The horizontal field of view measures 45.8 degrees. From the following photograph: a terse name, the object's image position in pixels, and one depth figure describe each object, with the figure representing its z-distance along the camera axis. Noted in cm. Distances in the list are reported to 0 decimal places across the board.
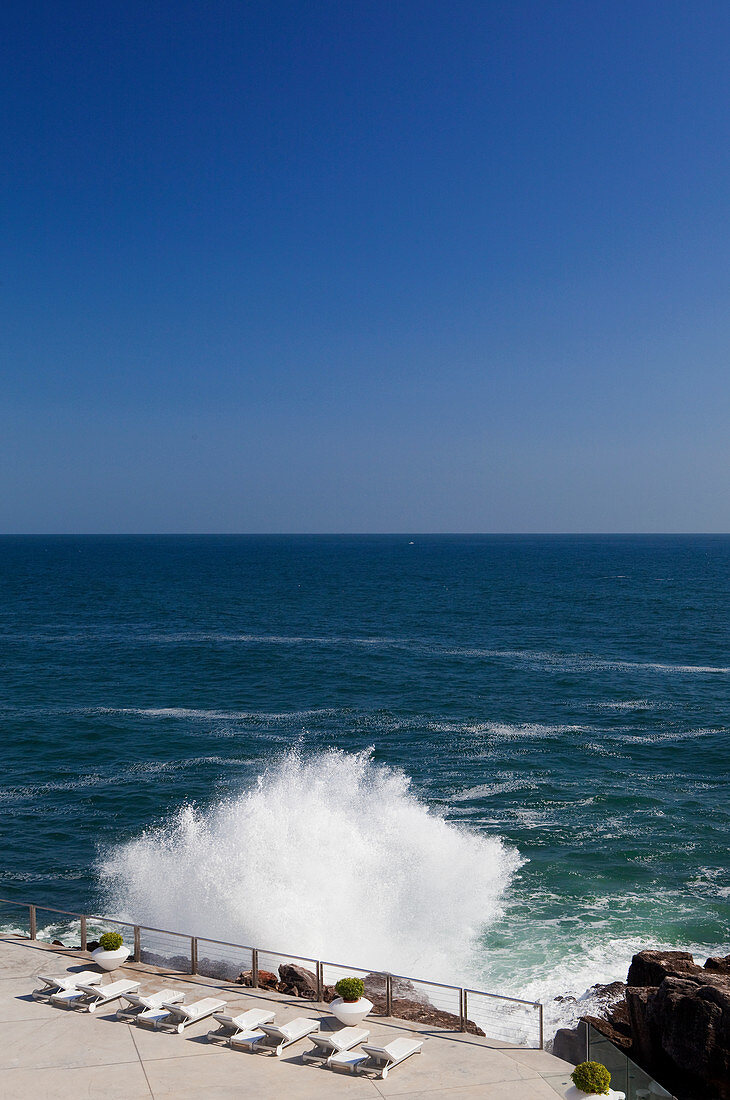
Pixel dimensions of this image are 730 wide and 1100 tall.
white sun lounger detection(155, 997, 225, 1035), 1895
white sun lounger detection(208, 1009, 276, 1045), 1839
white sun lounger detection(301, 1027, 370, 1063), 1780
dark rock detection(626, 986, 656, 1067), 2022
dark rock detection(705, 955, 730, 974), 2348
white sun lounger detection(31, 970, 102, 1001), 2012
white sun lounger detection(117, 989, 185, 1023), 1911
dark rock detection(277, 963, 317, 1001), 2186
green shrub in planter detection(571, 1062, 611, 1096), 1584
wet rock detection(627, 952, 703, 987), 2264
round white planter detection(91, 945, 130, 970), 2144
